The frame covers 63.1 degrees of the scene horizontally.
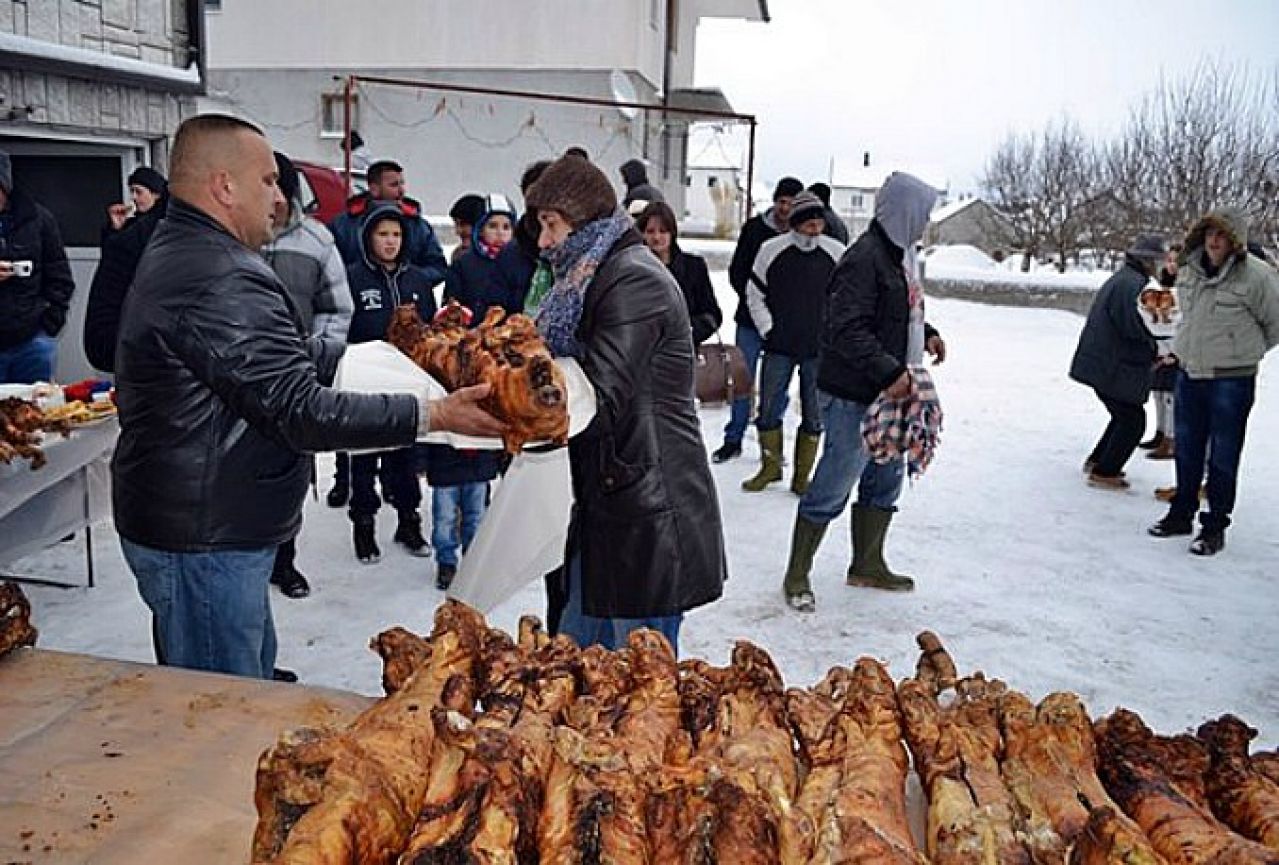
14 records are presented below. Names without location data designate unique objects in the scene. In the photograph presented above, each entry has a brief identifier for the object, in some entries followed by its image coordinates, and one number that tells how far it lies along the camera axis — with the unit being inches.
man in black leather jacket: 94.2
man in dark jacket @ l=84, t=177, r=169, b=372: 185.8
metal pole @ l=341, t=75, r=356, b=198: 356.9
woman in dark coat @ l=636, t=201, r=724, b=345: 256.8
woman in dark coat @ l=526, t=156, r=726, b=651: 114.0
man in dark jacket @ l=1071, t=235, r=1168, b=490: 290.4
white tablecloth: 160.2
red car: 428.8
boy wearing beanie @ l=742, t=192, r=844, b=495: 283.9
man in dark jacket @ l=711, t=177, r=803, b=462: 307.3
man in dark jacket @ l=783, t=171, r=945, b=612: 184.7
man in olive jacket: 237.0
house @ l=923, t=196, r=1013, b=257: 1285.7
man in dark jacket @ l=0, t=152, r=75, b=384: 221.1
